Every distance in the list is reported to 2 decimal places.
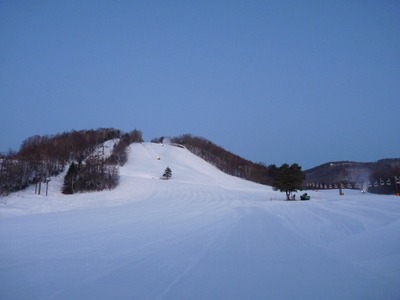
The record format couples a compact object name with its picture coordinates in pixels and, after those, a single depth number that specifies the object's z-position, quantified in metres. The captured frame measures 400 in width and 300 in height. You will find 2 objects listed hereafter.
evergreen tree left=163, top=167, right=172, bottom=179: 58.99
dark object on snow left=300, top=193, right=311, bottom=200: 35.04
